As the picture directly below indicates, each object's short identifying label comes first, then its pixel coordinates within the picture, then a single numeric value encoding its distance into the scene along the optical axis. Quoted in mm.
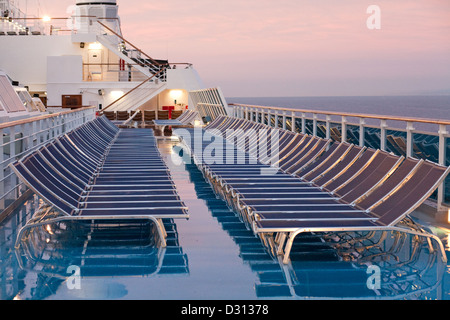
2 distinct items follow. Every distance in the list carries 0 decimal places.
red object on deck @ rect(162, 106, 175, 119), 25681
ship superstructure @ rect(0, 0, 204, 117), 25531
